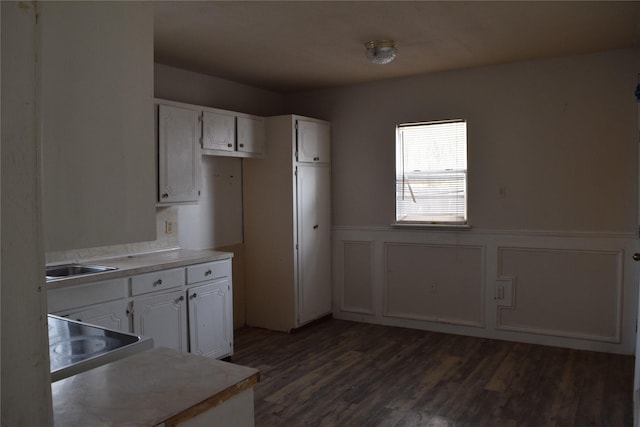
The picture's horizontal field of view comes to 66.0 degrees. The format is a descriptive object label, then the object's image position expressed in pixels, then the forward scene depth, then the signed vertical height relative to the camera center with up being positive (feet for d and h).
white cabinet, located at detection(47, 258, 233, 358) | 9.44 -2.30
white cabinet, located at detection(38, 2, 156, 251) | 3.18 +0.53
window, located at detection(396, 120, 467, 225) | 15.19 +0.76
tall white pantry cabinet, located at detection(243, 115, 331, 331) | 15.39 -0.86
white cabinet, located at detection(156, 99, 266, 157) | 13.32 +1.90
